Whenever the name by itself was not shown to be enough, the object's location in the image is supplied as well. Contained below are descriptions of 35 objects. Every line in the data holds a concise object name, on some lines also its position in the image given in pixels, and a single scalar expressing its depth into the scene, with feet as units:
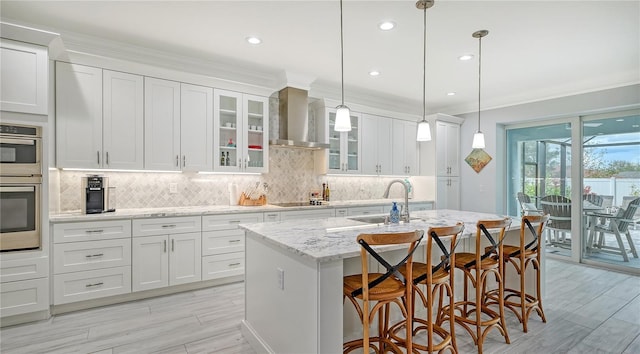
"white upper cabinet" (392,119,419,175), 19.62
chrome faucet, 9.82
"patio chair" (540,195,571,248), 17.08
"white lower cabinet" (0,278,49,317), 9.01
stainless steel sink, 10.32
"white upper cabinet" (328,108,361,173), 17.13
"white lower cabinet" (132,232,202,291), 11.18
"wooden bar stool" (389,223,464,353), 6.76
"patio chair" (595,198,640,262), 15.11
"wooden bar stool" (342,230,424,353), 5.90
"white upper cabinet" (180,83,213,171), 12.94
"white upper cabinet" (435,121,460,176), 19.75
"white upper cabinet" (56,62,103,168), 10.69
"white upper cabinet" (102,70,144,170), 11.44
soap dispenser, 9.55
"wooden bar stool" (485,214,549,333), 9.09
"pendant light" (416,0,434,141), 10.23
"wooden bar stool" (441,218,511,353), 8.02
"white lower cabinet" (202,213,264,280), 12.44
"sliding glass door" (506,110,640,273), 15.23
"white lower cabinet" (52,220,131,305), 9.98
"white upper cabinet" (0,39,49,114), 9.04
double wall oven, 9.02
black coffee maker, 10.87
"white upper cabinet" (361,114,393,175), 18.29
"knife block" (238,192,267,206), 14.49
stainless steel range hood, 15.06
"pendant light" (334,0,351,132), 8.93
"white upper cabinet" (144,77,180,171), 12.19
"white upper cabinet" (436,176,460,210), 19.79
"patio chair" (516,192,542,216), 18.30
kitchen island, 5.85
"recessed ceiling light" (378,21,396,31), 10.01
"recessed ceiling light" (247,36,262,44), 11.09
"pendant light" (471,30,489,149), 10.57
